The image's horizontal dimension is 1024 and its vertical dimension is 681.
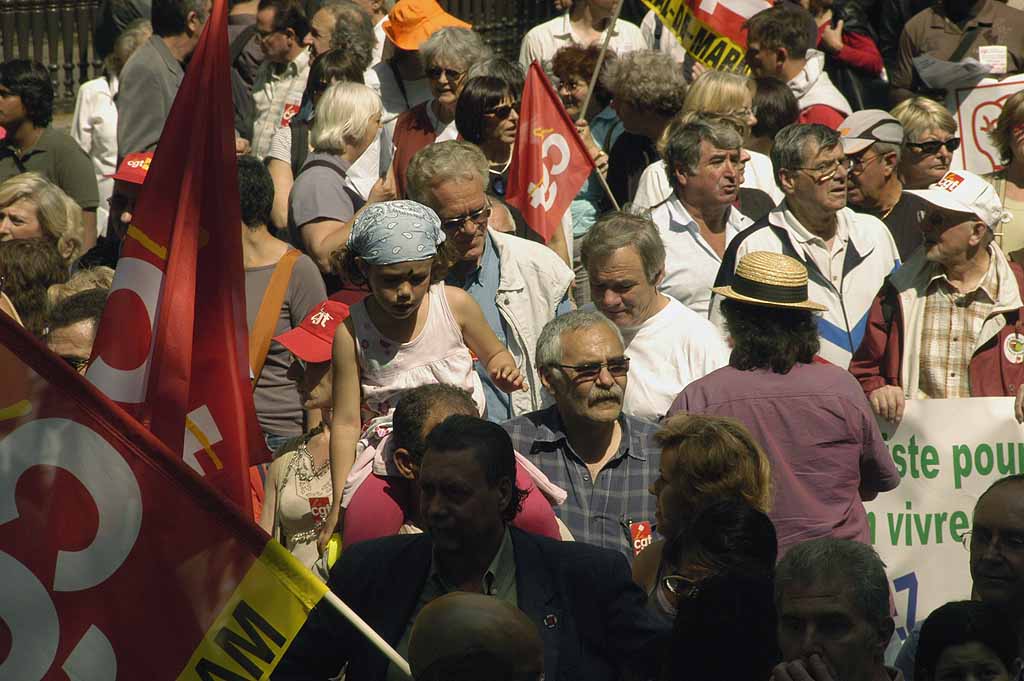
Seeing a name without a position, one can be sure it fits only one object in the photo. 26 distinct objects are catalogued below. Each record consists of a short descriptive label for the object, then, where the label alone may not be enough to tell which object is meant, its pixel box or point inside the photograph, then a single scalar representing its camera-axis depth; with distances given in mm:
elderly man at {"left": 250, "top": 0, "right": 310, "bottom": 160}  23312
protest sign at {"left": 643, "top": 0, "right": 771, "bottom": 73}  21828
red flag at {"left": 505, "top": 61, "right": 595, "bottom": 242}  17781
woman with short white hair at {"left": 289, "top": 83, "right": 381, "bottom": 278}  17750
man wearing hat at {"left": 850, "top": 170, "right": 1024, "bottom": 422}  15156
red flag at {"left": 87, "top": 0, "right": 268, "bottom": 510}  11086
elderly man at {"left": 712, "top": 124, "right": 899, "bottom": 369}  16234
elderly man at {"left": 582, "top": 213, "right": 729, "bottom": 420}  14187
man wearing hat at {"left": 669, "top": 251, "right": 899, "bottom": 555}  12578
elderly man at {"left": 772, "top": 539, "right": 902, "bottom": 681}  8711
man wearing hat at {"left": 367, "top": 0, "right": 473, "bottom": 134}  21984
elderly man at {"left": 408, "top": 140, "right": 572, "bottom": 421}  14961
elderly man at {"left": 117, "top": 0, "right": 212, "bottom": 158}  20719
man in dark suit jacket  9242
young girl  12750
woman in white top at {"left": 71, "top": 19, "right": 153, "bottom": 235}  22672
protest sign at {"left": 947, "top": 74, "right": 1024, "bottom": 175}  21703
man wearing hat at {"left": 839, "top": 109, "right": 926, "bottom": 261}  18797
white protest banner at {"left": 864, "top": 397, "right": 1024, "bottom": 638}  15062
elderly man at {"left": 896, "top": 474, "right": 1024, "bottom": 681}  10367
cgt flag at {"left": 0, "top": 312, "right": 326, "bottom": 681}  8758
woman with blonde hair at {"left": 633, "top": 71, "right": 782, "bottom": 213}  18953
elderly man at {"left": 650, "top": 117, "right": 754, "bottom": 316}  16891
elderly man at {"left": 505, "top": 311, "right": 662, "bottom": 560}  12492
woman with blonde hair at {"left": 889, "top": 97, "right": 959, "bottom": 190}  19469
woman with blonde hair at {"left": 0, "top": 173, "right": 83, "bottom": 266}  17219
